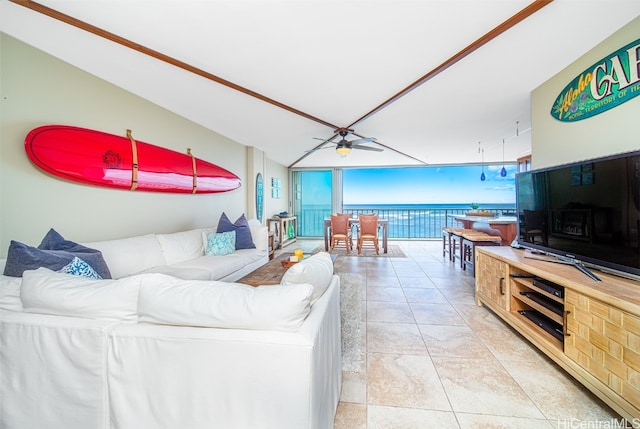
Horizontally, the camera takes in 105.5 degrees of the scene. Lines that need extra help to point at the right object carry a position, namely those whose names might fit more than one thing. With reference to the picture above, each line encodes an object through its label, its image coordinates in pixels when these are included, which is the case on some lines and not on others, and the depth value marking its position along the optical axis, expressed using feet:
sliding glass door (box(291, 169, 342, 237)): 24.67
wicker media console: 3.83
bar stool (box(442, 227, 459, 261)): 14.94
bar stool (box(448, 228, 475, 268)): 13.42
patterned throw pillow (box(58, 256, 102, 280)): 4.83
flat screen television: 4.58
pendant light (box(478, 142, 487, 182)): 17.67
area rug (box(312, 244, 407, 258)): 16.63
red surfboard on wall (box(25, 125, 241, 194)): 6.31
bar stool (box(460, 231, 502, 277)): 11.71
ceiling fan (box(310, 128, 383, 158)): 12.46
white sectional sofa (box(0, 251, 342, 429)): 2.79
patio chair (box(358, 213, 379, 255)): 16.67
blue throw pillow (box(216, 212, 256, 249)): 11.50
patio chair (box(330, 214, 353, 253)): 17.06
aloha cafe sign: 5.27
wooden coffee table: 6.47
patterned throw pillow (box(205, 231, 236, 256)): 10.34
